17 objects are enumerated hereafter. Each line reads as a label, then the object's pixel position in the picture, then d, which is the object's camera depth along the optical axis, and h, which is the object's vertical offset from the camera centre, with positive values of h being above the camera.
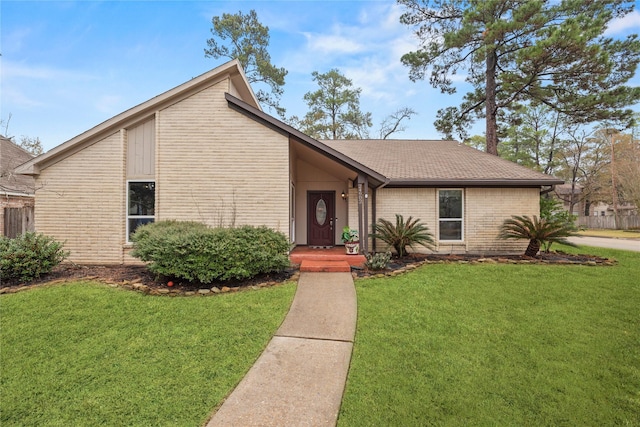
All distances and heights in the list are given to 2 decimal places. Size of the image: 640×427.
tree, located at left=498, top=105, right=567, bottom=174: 33.28 +9.61
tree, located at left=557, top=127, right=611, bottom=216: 33.56 +6.76
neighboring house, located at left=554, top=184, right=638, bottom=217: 35.46 +1.85
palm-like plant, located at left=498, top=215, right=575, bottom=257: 8.67 -0.47
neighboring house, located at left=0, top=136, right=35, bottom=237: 10.73 +0.63
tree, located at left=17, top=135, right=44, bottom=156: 24.33 +6.44
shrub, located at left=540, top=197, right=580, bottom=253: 9.52 +0.13
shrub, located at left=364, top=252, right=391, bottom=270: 7.29 -1.16
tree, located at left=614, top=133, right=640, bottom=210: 25.70 +4.94
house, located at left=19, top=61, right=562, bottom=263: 8.11 +1.34
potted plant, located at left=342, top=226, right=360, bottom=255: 8.48 -0.74
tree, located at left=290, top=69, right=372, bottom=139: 27.06 +10.61
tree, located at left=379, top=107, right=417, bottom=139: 26.16 +9.00
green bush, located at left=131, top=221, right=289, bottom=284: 5.75 -0.73
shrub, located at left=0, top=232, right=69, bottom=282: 5.94 -0.81
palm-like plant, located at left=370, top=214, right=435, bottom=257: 8.93 -0.55
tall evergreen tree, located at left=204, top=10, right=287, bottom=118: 21.41 +13.24
